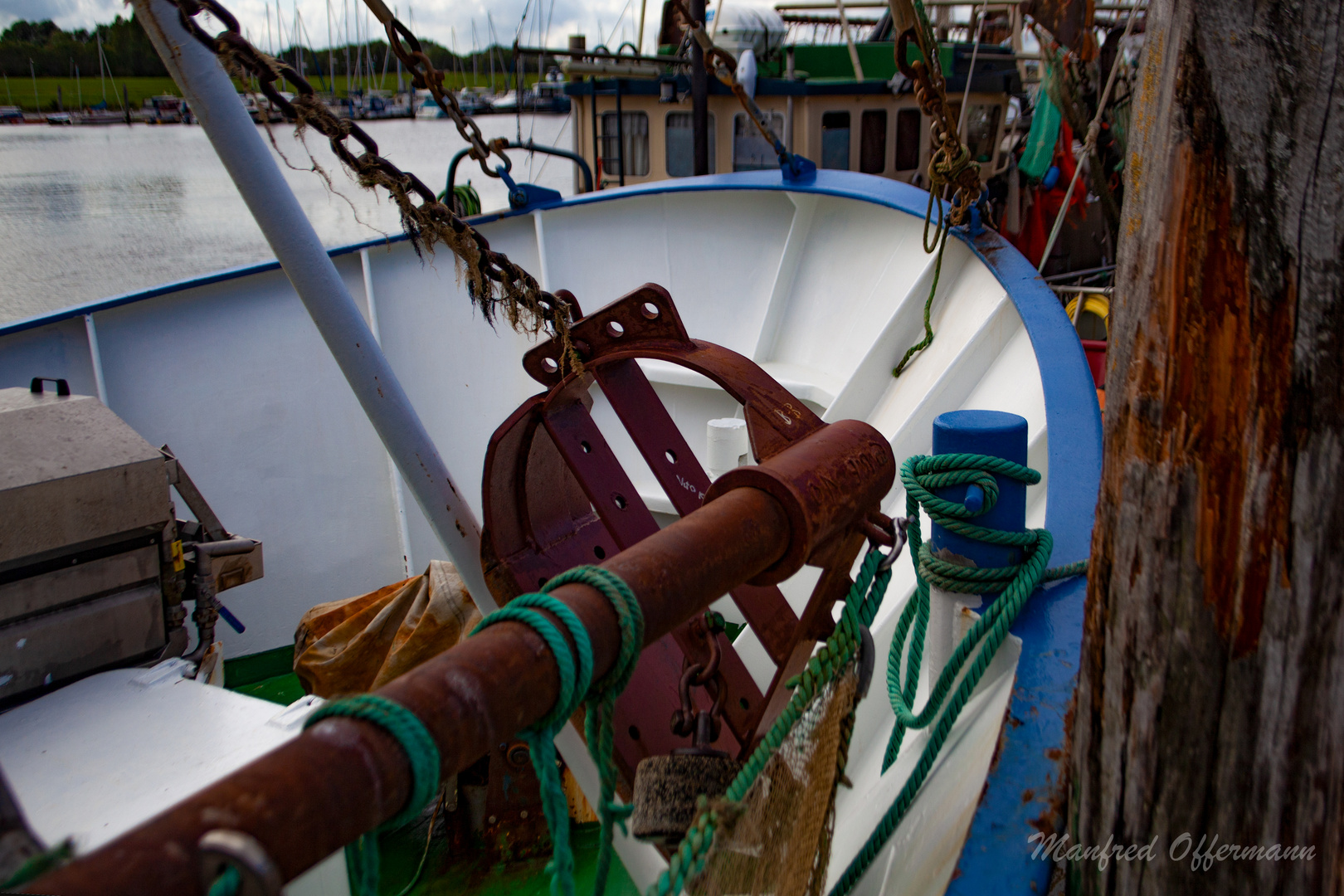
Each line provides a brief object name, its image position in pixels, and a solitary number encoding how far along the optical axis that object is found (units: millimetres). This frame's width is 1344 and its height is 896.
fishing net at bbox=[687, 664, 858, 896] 1002
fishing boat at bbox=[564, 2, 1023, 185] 7957
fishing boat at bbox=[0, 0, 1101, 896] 1372
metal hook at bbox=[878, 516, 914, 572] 1205
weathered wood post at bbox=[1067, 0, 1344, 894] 758
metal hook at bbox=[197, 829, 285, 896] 511
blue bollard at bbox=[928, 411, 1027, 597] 1543
